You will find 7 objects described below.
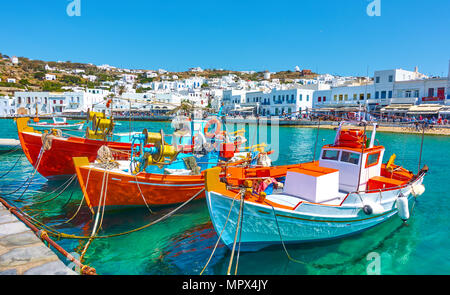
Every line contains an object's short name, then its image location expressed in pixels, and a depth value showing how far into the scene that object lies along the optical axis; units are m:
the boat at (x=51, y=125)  37.52
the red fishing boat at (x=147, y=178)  9.93
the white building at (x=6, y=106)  76.31
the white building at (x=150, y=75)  180.15
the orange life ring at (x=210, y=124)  15.01
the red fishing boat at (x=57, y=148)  14.17
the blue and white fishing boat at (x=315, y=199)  6.77
